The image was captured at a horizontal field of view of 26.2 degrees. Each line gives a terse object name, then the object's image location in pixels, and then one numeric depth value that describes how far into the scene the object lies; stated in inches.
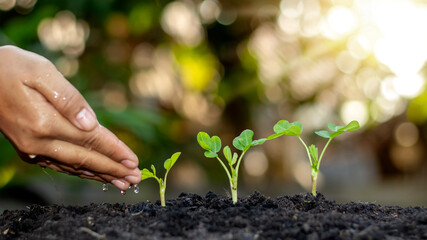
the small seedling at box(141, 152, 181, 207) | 26.7
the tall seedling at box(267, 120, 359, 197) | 26.5
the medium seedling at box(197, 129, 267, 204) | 26.5
